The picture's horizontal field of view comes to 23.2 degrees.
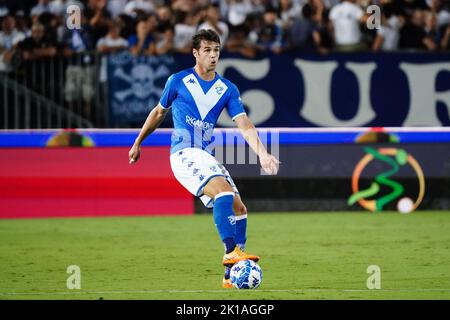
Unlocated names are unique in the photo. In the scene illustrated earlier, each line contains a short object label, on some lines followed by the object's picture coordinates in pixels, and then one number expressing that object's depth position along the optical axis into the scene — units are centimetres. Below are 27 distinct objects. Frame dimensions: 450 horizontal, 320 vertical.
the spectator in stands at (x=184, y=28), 1827
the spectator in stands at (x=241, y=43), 1794
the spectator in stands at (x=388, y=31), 1842
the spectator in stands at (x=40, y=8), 1874
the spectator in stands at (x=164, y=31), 1792
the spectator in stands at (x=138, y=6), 1897
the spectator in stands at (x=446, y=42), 1856
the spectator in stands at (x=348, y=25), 1823
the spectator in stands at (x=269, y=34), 1825
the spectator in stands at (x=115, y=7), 1909
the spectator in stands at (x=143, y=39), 1778
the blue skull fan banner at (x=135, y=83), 1756
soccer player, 1009
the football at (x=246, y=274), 989
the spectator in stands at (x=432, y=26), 1862
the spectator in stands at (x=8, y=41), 1798
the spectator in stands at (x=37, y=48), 1788
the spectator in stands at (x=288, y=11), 1858
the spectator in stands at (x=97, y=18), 1842
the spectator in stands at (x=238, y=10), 1916
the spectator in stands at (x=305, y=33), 1823
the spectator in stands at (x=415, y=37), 1848
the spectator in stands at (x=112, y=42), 1800
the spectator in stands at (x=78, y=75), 1786
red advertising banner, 1756
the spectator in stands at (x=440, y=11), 1911
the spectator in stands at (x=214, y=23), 1820
